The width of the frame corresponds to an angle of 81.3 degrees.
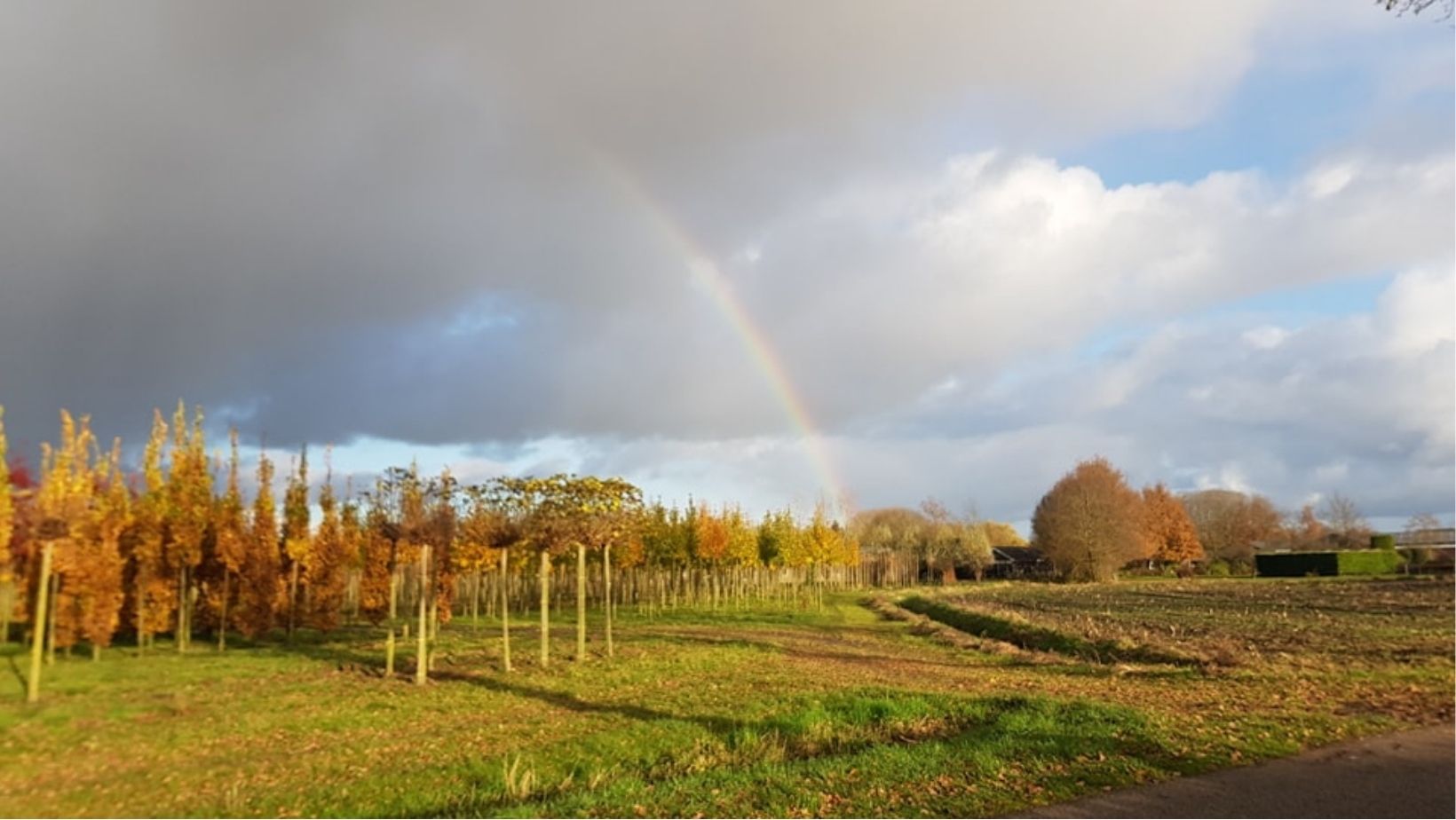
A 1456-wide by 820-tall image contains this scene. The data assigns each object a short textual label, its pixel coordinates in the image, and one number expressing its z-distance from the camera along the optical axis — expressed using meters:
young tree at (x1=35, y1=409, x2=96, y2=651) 17.58
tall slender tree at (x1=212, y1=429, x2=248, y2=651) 26.06
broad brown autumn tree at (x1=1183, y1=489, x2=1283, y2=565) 99.78
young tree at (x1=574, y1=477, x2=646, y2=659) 22.12
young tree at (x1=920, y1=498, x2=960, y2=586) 82.44
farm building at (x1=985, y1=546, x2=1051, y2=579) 89.00
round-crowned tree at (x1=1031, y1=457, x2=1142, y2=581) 75.19
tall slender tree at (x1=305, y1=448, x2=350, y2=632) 29.53
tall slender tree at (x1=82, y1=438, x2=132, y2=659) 20.27
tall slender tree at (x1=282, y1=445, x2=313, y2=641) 28.36
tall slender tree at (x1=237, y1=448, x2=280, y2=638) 27.14
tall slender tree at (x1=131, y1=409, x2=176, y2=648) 23.72
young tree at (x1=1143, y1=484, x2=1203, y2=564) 91.06
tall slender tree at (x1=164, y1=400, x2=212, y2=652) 24.67
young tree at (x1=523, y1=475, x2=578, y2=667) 20.53
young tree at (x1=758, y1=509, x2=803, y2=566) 46.16
